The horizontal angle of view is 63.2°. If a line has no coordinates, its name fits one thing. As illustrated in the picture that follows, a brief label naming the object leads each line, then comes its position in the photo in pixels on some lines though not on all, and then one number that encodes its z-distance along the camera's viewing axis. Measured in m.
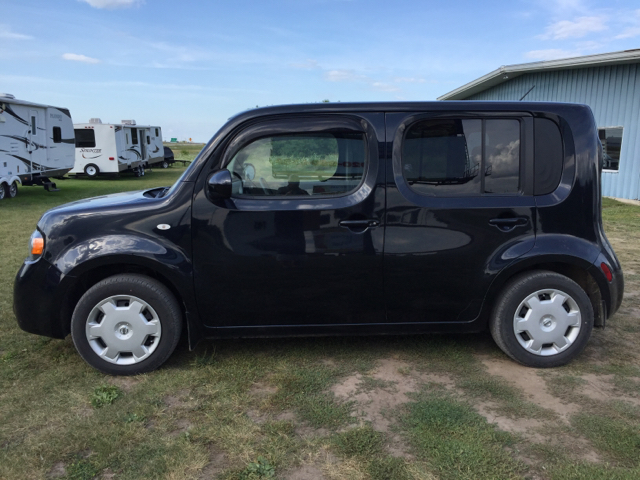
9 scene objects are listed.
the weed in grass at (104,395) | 3.28
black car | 3.59
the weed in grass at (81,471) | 2.57
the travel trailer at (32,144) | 14.37
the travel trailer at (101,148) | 22.39
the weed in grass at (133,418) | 3.08
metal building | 13.76
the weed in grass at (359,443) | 2.75
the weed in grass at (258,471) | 2.56
